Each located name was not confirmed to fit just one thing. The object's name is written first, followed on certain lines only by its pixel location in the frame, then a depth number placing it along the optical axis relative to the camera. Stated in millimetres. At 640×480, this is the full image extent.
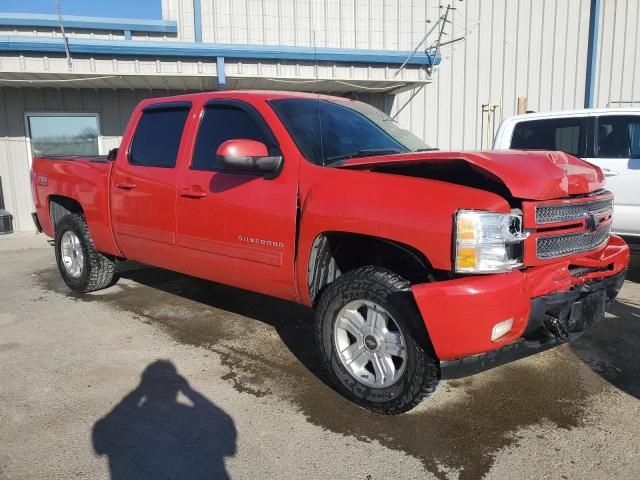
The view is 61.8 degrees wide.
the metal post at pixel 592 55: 12703
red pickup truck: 2727
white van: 6031
